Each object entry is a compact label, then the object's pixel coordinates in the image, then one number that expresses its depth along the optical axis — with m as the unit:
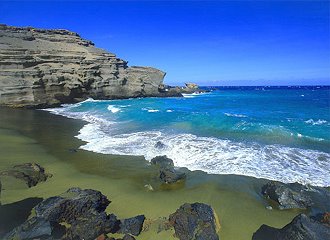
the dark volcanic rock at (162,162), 13.70
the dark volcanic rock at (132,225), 7.81
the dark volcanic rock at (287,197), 9.69
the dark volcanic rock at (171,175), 11.64
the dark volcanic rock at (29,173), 11.07
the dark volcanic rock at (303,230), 6.59
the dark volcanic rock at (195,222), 7.43
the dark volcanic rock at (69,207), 8.05
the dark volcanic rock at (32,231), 7.02
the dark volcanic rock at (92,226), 7.24
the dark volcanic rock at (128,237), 7.27
